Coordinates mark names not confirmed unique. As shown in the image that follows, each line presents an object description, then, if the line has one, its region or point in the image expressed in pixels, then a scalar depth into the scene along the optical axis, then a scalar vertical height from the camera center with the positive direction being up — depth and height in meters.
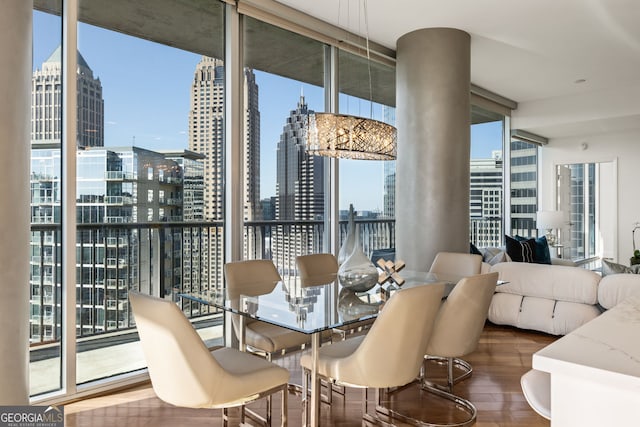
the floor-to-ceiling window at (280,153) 3.89 +0.54
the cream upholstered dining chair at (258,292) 2.66 -0.50
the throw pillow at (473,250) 4.85 -0.44
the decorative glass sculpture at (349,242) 2.95 -0.22
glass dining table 2.13 -0.52
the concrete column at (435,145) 4.41 +0.66
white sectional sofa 3.77 -0.78
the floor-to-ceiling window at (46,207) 2.74 +0.03
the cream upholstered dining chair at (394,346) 1.97 -0.62
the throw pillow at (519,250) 5.18 -0.49
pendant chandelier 2.62 +0.46
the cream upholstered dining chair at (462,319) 2.51 -0.63
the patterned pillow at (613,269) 4.21 -0.58
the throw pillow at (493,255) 5.00 -0.54
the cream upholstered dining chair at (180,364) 1.75 -0.62
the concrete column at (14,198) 2.12 +0.07
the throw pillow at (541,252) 5.41 -0.53
